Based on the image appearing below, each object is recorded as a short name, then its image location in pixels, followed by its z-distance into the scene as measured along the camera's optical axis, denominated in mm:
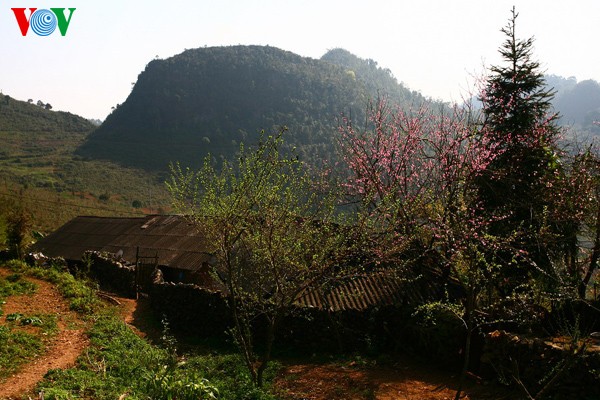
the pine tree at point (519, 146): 16672
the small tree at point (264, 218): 10531
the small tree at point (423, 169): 15117
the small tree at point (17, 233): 23562
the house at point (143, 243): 23766
